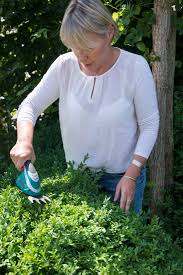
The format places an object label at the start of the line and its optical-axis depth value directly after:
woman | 2.46
